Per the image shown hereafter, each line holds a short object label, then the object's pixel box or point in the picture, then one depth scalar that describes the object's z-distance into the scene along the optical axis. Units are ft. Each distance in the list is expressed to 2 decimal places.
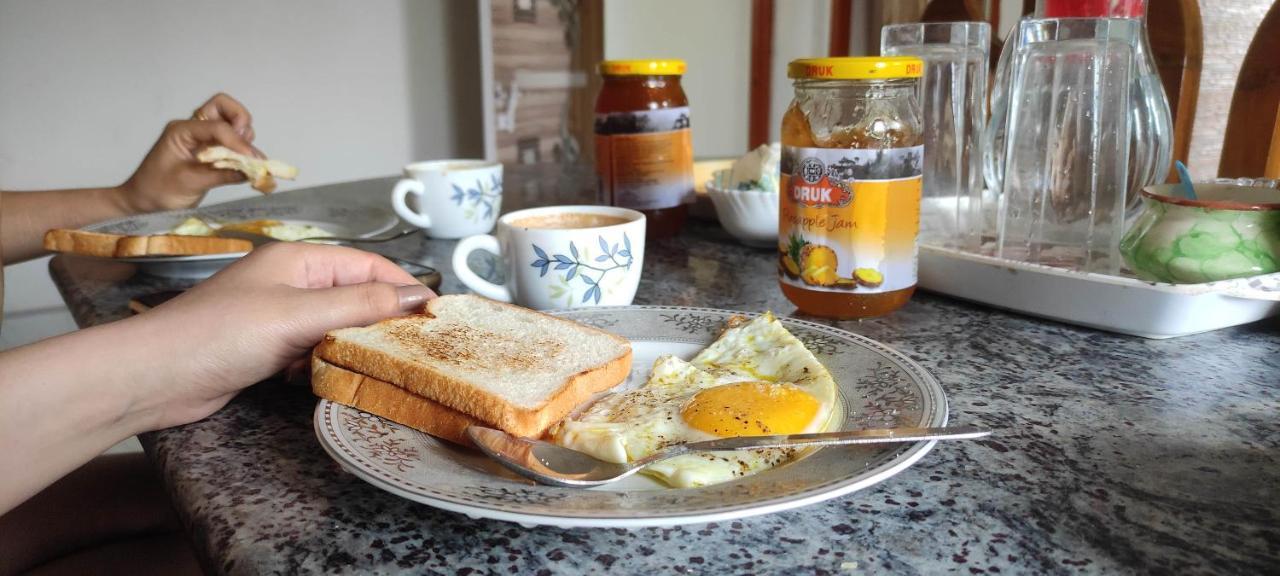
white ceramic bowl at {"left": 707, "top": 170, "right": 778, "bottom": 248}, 4.13
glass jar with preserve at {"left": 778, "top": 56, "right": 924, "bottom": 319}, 2.85
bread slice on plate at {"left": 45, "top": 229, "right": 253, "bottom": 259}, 3.69
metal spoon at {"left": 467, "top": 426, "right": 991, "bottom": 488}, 1.77
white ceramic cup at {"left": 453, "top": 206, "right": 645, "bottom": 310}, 3.10
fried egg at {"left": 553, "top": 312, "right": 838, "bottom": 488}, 1.89
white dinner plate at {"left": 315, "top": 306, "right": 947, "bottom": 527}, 1.54
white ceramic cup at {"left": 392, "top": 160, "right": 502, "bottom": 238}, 4.51
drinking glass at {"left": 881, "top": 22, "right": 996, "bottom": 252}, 3.57
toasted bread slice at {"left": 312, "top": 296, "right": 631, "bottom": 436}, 2.07
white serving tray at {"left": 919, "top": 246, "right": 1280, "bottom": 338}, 2.77
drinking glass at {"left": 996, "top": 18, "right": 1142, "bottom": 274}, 3.12
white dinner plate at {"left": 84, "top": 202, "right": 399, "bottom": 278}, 3.77
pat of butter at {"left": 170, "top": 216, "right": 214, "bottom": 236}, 4.11
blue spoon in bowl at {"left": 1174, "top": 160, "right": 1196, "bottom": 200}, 2.99
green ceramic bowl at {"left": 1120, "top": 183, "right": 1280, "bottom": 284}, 2.80
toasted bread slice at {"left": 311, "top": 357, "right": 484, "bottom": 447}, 2.05
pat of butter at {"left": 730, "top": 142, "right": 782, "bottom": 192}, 4.27
